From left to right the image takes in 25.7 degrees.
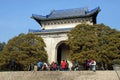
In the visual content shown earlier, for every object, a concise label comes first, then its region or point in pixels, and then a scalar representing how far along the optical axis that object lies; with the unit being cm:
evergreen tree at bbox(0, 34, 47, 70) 3041
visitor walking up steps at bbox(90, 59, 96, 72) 1814
